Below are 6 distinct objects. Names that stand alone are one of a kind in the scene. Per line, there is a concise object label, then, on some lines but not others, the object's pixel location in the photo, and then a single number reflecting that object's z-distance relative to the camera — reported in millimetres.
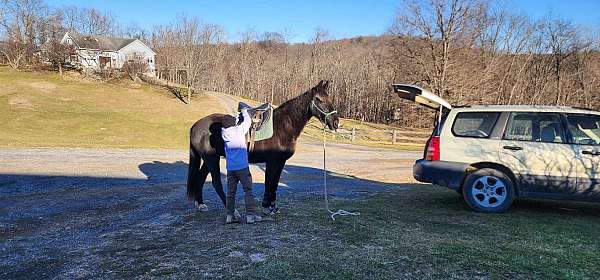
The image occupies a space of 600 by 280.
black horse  5895
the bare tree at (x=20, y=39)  48788
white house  52594
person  5309
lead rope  5773
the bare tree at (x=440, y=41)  31391
